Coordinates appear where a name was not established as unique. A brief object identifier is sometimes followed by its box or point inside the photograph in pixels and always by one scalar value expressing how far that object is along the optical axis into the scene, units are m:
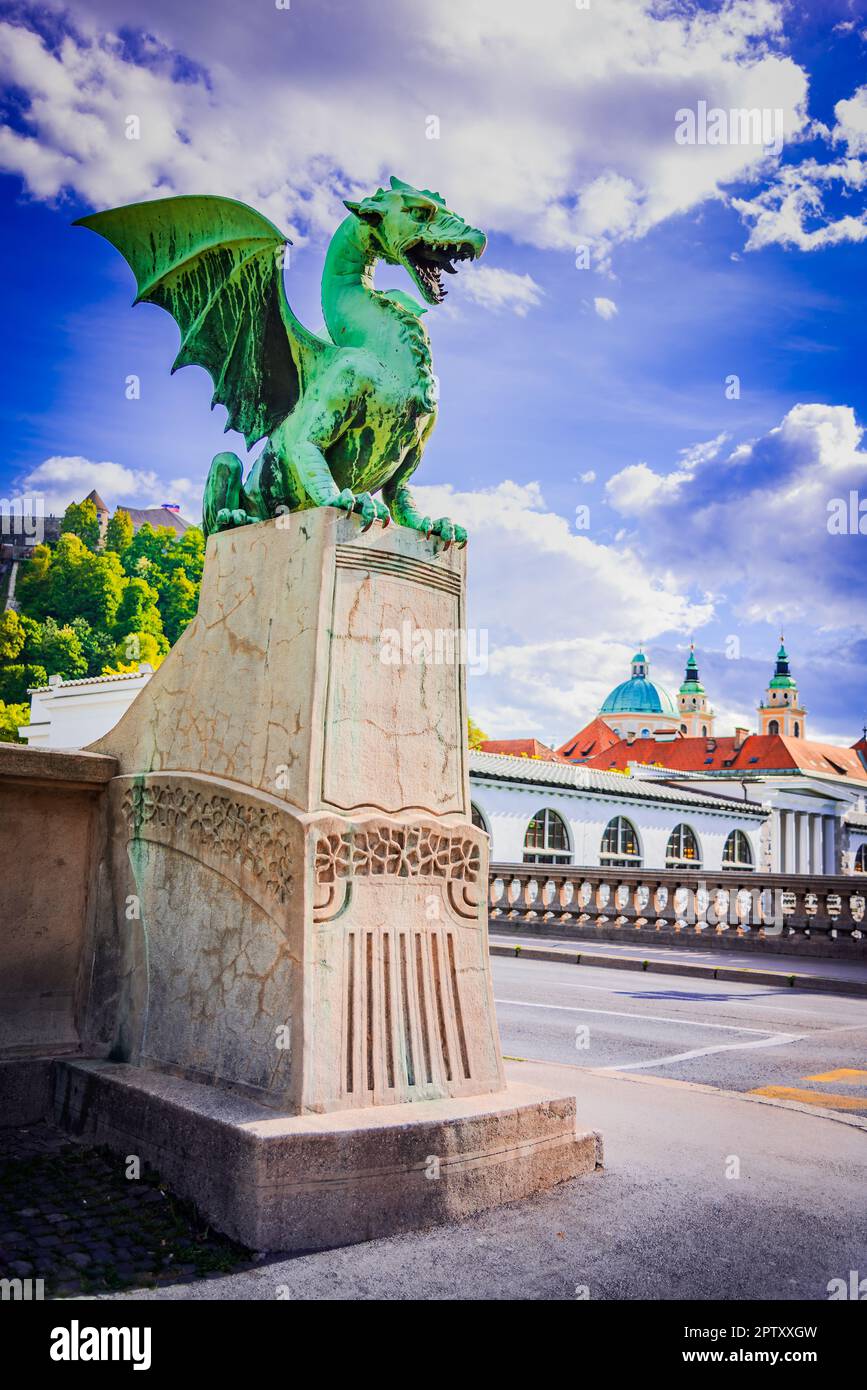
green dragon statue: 5.15
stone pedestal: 4.17
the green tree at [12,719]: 58.06
